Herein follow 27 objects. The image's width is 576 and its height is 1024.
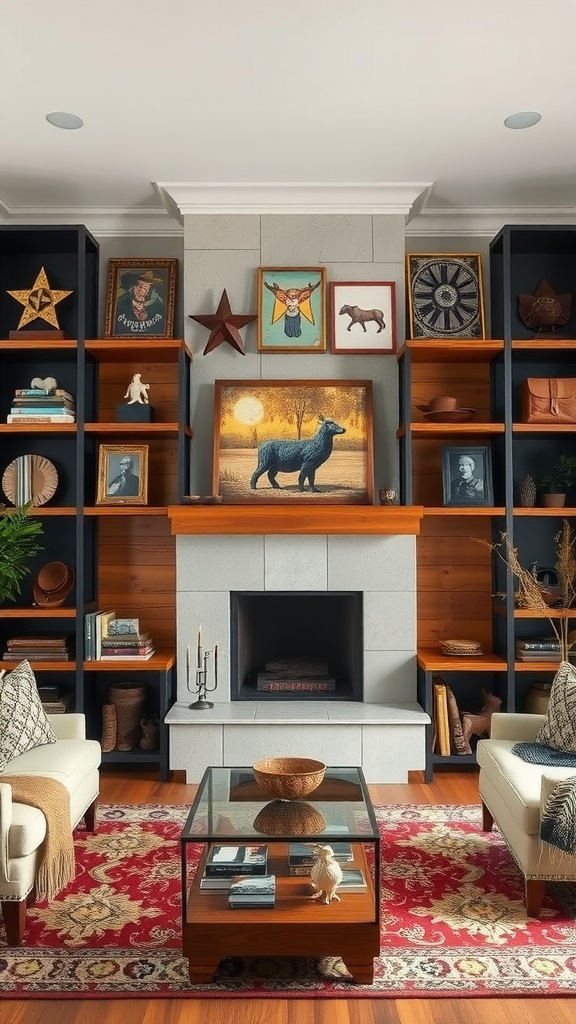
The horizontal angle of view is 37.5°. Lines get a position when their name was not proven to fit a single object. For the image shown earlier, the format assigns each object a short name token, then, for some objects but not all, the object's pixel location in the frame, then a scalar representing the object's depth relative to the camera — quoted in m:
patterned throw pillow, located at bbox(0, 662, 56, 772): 3.16
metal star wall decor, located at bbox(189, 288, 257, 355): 4.48
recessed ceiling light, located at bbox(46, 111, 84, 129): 3.65
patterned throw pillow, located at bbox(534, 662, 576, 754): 3.20
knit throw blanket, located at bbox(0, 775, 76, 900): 2.67
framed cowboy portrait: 4.61
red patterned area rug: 2.32
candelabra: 4.32
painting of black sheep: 4.49
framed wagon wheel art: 4.55
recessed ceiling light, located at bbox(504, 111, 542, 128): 3.65
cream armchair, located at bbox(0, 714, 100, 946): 2.53
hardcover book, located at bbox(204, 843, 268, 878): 2.51
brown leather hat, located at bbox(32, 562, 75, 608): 4.56
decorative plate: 4.52
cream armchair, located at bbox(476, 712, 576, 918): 2.67
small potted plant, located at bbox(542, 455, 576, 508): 4.56
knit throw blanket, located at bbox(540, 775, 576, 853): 2.62
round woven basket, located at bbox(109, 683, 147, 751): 4.43
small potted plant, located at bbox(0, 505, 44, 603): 4.11
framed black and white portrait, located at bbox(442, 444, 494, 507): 4.46
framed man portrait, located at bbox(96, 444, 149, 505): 4.45
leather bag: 4.40
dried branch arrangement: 4.21
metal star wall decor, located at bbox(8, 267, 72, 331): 4.55
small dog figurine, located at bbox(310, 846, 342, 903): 2.38
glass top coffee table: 2.30
